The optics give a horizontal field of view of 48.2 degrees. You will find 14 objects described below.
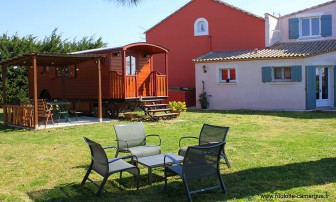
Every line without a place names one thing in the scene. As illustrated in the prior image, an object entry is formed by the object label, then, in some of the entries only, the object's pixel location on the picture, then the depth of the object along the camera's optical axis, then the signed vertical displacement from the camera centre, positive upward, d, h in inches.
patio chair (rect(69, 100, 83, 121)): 672.6 -19.3
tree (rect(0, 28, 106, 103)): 864.3 +120.9
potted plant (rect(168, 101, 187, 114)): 607.5 -19.6
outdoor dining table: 537.3 -19.6
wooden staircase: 575.2 -24.5
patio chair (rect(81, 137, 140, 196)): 203.3 -40.7
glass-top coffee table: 221.3 -40.7
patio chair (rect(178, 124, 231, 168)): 249.6 -28.4
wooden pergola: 482.4 +53.0
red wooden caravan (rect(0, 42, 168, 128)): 574.2 +29.2
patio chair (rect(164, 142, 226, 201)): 193.8 -38.1
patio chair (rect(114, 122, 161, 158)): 255.1 -32.5
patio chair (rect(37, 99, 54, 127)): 498.2 -19.1
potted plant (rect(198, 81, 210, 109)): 784.9 -11.1
